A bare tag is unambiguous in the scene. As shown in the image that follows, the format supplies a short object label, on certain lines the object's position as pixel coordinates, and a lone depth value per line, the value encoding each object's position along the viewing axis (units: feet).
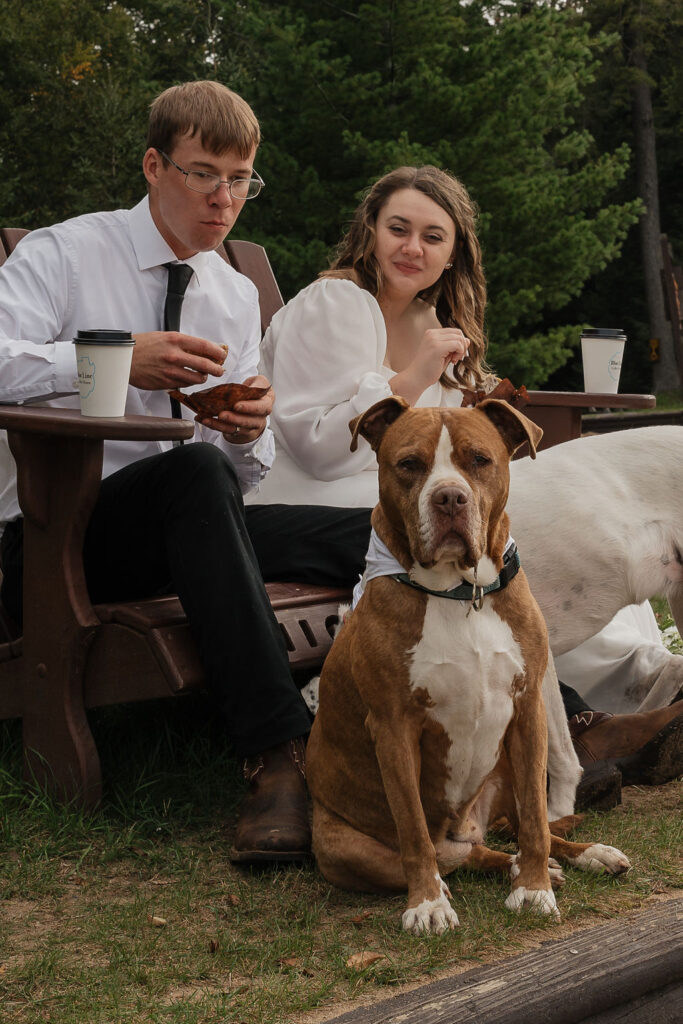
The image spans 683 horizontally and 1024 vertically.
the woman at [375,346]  11.10
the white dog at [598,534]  9.32
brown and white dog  7.29
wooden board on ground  5.82
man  8.68
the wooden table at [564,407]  12.41
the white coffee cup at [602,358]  12.69
